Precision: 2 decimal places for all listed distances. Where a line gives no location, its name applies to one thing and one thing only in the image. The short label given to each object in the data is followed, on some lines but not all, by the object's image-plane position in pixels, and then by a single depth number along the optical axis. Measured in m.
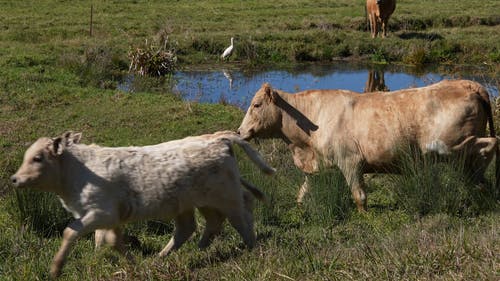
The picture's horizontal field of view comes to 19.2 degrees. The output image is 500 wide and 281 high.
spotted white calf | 12.24
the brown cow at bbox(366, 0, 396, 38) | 49.23
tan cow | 15.79
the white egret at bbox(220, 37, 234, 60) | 42.54
